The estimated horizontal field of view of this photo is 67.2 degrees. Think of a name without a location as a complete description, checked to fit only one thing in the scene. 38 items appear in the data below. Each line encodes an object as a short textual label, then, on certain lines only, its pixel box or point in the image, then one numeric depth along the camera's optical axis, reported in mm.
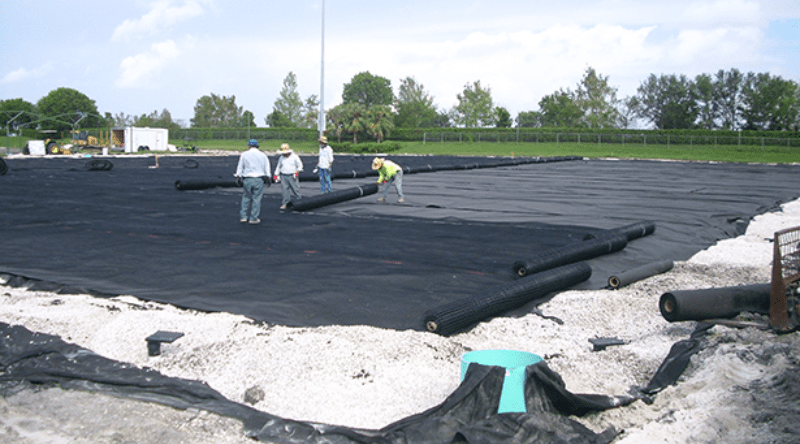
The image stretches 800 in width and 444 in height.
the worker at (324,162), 16469
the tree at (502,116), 91688
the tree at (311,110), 98062
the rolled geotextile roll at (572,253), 7777
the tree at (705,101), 81938
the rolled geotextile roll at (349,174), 22422
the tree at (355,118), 67375
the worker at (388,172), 14098
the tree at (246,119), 113288
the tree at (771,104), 71688
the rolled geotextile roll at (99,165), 25752
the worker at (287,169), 14047
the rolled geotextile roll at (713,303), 5234
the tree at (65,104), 96875
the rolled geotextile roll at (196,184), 17219
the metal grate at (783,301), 4941
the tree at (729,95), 81312
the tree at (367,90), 120562
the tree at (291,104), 102188
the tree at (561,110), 76125
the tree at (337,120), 68375
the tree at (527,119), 110188
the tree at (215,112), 110188
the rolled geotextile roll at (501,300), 5734
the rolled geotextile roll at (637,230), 10119
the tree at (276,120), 102000
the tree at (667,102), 81188
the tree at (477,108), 86312
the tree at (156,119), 90500
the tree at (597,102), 74750
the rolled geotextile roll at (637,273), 7465
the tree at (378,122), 66438
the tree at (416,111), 97938
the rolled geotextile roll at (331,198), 13234
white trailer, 50188
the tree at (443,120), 105688
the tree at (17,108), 85038
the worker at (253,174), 11406
